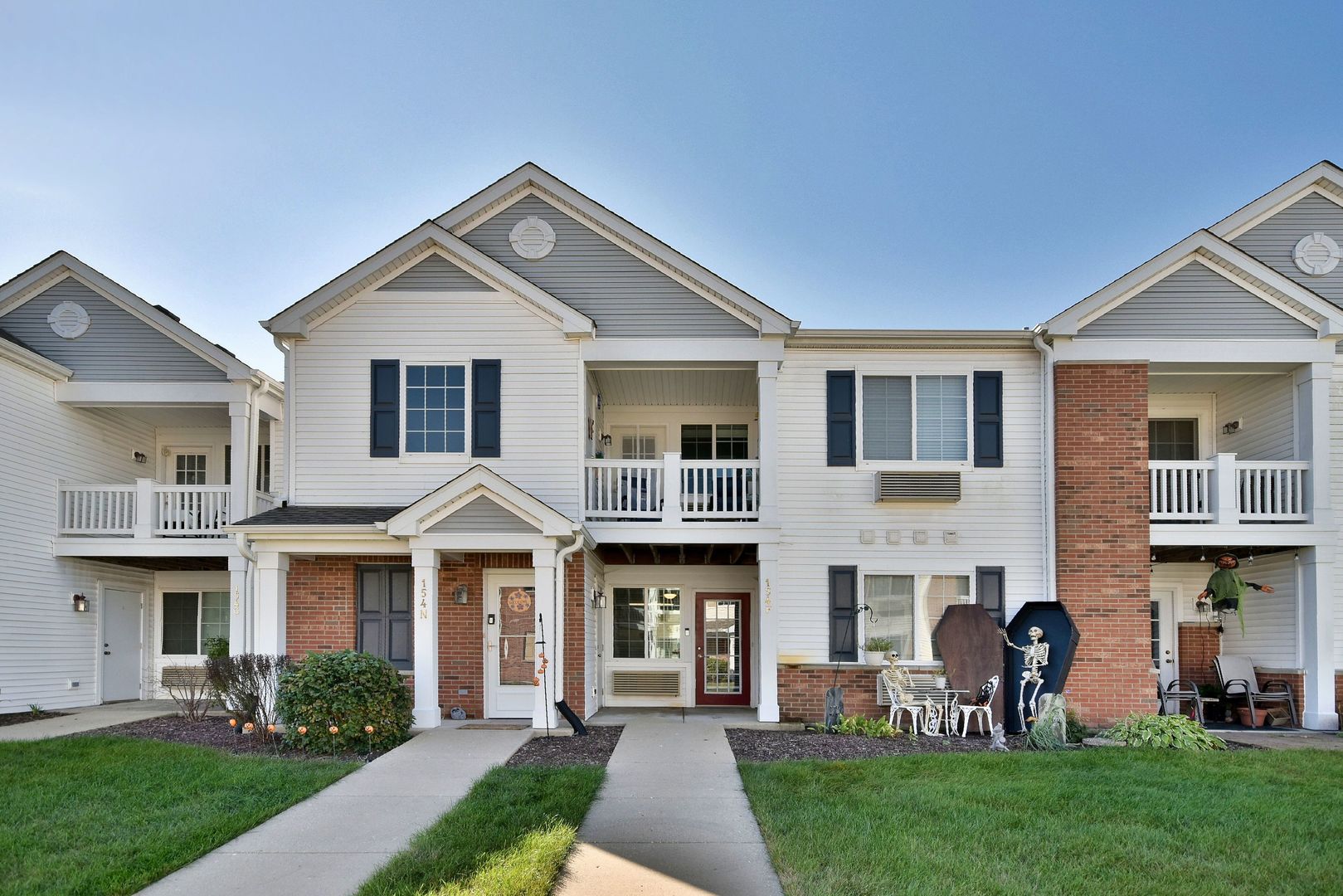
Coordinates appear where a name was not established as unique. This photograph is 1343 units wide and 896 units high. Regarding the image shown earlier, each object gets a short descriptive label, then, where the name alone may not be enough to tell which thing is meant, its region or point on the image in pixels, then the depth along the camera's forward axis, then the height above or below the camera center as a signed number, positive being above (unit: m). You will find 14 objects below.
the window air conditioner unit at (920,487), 14.73 +0.43
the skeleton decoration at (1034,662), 13.13 -1.88
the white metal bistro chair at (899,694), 13.69 -2.40
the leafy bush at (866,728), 13.24 -2.75
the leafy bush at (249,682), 12.67 -2.02
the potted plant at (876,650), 14.73 -1.93
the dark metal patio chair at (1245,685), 14.96 -2.53
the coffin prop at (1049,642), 12.85 -1.65
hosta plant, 12.13 -2.61
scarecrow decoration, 14.69 -1.04
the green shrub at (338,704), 11.67 -2.12
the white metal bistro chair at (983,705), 13.35 -2.48
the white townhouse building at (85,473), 15.32 +0.73
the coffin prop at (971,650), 13.60 -1.77
